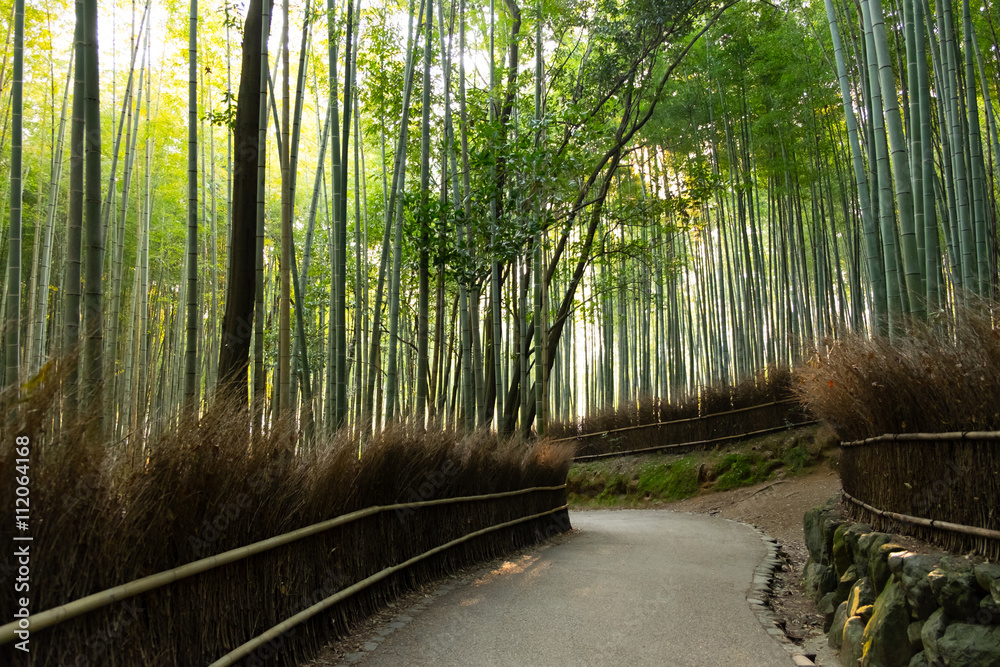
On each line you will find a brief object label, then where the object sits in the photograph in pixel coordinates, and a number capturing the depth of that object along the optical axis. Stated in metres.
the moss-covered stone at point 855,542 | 2.92
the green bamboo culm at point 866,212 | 3.99
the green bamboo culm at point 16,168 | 3.64
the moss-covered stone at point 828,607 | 3.19
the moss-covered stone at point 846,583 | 3.05
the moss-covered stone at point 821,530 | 3.70
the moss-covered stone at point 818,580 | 3.46
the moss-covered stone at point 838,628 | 2.86
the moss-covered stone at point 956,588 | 1.99
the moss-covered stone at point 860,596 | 2.67
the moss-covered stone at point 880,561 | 2.57
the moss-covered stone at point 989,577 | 1.90
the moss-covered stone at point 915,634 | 2.18
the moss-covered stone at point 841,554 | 3.25
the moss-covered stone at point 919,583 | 2.17
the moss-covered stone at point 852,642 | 2.52
